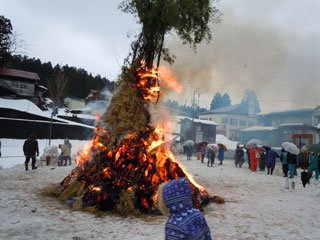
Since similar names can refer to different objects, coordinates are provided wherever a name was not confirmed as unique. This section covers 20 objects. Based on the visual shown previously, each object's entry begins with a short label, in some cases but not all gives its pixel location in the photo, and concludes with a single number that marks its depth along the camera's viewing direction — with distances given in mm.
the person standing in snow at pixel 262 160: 19078
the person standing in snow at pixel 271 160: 16905
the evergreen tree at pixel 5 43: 28281
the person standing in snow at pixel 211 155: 20391
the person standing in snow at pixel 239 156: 21000
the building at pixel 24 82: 47688
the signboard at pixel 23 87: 48434
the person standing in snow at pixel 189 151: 26156
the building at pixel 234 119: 56250
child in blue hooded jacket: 2443
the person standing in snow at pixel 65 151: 16750
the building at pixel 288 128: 34656
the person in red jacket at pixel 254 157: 18375
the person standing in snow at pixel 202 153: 23288
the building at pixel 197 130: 42969
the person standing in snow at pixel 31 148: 13656
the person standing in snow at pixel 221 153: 22234
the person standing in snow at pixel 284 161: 16123
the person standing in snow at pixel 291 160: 14316
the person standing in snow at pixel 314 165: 14242
